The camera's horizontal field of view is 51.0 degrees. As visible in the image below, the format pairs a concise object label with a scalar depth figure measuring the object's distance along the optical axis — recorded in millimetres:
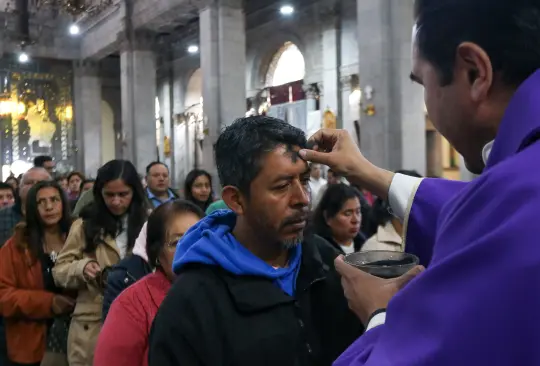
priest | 833
